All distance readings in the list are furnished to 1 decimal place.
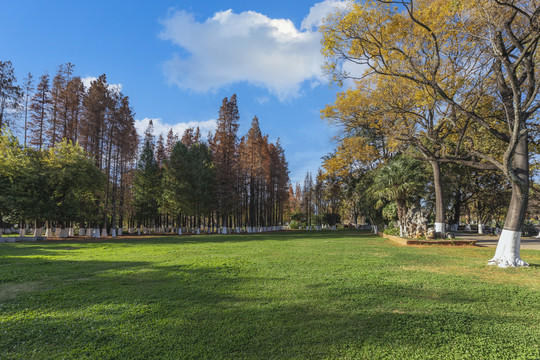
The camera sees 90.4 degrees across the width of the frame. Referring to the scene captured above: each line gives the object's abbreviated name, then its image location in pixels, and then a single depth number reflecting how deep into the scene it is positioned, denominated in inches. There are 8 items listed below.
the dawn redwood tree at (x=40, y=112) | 976.3
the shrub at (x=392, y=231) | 744.3
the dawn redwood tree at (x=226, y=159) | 1220.5
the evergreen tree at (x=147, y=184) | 1285.7
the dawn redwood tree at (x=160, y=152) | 1551.9
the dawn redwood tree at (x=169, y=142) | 1561.1
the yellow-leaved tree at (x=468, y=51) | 295.9
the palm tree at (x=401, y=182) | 656.4
